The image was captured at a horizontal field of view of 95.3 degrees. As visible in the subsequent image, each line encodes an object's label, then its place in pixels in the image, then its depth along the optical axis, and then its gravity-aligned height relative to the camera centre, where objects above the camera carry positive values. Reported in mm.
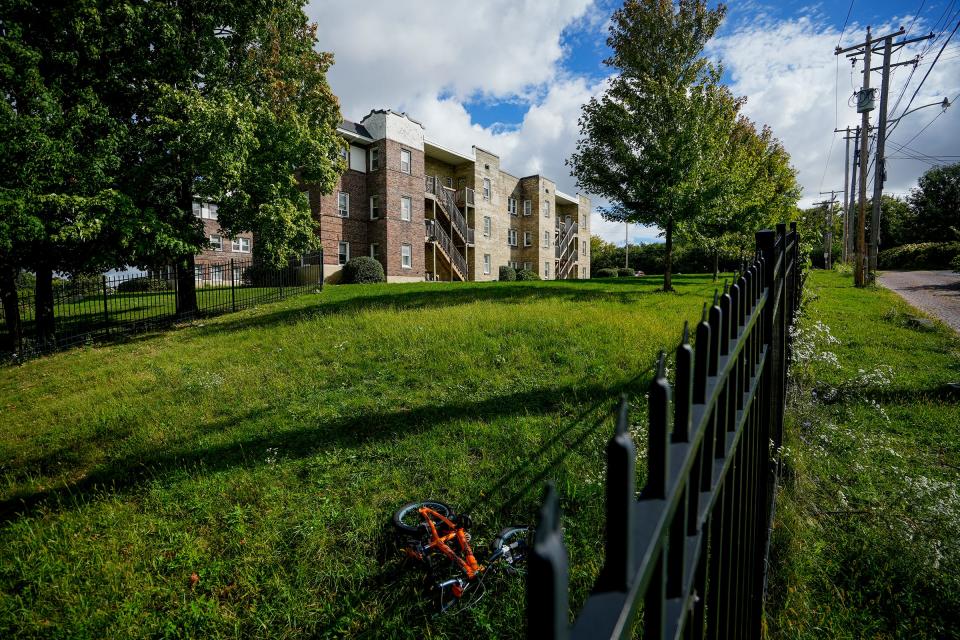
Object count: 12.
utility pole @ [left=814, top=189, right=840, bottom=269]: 42219 +4954
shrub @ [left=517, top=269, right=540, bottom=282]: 36859 +947
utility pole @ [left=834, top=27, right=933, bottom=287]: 18703 +6626
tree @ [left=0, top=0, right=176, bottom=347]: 10039 +3324
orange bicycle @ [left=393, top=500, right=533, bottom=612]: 2922 -1858
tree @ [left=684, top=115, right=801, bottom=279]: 14961 +3770
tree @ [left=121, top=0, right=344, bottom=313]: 12414 +5093
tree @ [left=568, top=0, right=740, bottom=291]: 14203 +5546
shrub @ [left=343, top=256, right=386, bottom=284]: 24594 +897
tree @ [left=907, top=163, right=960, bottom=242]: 47406 +9223
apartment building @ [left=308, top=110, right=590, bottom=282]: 27594 +5563
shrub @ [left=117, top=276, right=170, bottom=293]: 14691 +108
